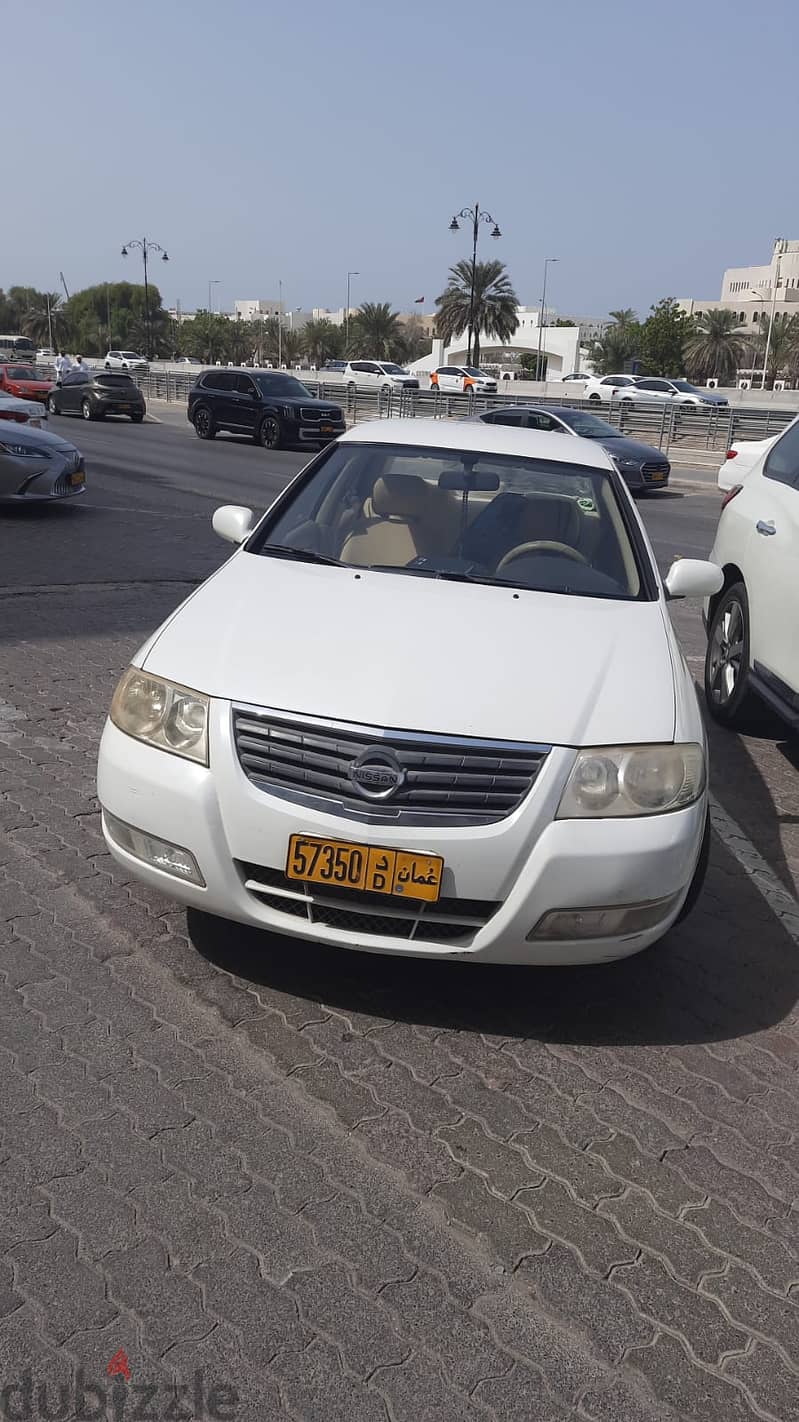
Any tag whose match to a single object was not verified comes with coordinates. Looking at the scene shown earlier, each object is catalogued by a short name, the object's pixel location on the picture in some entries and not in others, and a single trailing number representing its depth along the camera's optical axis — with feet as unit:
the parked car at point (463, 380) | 160.86
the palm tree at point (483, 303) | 265.34
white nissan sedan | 10.00
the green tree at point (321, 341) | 339.98
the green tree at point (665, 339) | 273.33
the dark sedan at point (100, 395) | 110.63
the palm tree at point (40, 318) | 443.32
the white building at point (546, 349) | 349.82
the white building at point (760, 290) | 417.08
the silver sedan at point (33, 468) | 42.39
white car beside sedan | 17.71
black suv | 89.51
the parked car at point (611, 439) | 68.74
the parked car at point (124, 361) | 200.94
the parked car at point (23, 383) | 107.65
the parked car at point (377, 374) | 158.20
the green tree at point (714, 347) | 263.90
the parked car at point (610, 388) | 143.02
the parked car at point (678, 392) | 135.64
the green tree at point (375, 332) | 286.64
